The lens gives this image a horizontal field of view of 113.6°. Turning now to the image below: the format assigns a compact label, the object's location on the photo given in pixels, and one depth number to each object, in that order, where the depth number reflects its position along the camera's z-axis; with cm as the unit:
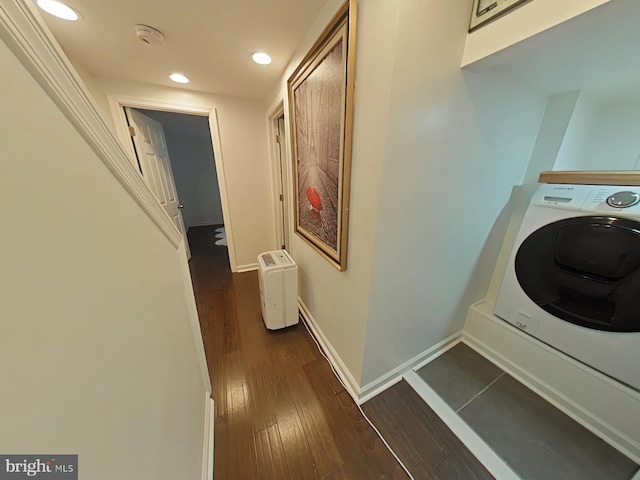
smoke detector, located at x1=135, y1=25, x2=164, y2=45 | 122
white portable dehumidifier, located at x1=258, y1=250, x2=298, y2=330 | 167
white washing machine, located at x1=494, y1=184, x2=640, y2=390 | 100
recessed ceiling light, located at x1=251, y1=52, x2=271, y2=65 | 150
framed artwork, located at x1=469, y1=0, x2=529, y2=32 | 77
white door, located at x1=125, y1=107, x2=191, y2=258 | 221
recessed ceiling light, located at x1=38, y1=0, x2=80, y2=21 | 103
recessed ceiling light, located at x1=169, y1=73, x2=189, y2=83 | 181
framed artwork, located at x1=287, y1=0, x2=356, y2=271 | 96
